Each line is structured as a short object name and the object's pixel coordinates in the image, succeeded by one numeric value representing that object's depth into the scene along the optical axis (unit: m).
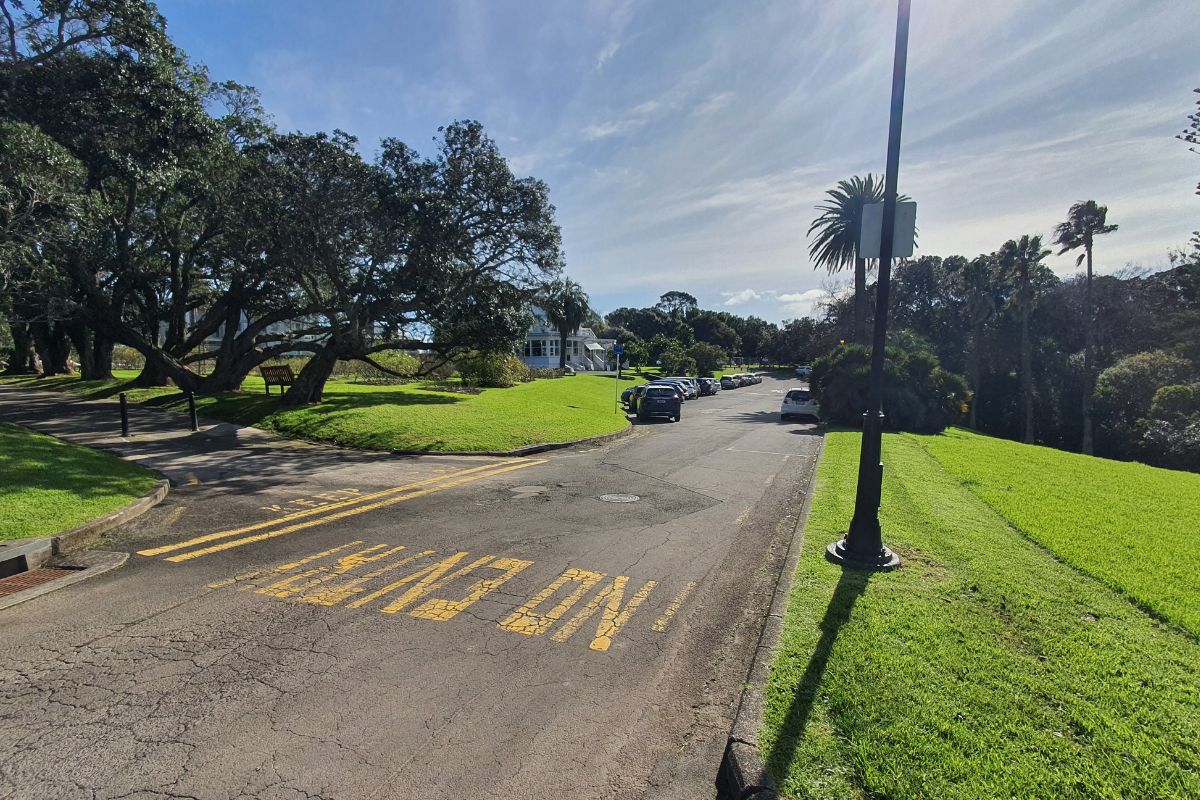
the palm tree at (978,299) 43.56
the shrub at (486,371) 36.66
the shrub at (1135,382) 30.88
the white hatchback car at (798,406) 27.39
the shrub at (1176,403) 26.91
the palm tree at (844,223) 38.25
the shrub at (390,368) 39.81
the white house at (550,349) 73.69
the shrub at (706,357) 74.50
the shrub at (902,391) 23.27
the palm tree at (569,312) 60.56
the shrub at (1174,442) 25.33
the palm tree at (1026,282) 39.62
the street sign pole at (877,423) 6.13
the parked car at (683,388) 40.23
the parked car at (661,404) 25.52
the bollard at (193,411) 16.48
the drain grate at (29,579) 5.33
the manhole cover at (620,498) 9.66
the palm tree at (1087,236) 37.16
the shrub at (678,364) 67.88
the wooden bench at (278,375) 22.88
